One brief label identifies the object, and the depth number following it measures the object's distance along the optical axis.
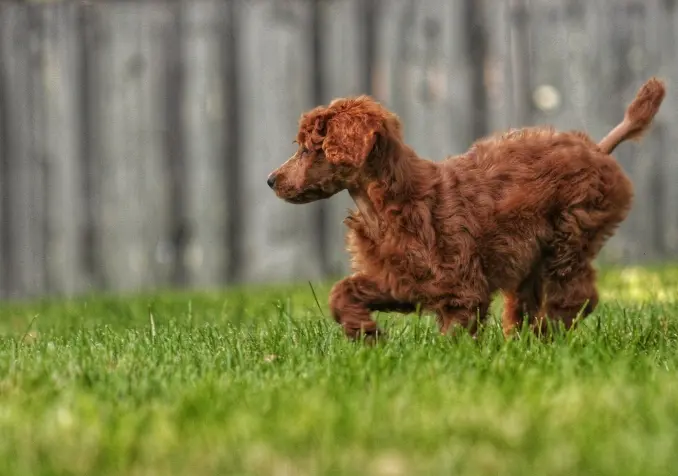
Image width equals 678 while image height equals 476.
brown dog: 8.74
